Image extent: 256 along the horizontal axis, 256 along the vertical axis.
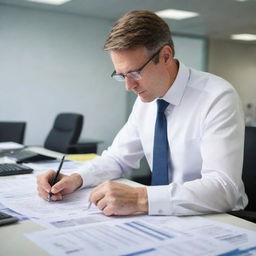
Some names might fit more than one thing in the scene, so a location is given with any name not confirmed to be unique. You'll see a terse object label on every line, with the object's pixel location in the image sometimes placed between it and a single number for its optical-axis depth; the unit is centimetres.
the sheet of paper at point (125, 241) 89
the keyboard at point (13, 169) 174
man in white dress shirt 119
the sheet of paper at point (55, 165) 190
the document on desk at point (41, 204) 116
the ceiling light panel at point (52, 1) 568
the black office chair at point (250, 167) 159
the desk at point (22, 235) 89
